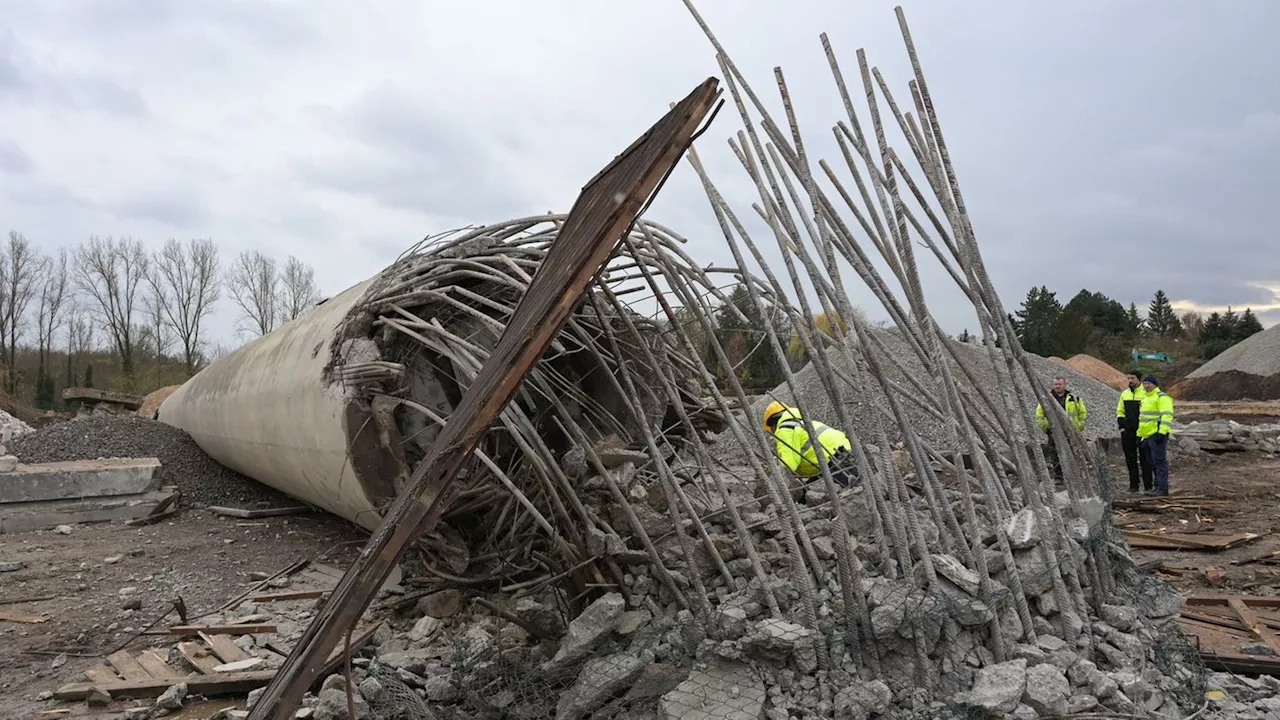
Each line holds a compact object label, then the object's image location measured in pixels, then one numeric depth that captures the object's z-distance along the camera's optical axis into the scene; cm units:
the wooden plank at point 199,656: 456
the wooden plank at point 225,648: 471
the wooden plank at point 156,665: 451
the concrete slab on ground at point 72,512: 861
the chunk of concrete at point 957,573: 316
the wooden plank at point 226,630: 516
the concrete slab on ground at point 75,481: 864
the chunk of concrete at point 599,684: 315
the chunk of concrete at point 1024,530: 337
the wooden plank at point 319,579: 628
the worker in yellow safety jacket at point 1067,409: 845
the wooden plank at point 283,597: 588
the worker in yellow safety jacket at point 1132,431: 1030
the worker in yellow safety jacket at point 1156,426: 971
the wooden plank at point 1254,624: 446
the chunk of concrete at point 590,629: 357
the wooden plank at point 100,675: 448
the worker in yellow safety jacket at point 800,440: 589
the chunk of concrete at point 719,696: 287
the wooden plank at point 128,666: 452
